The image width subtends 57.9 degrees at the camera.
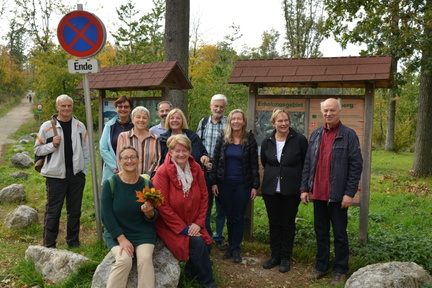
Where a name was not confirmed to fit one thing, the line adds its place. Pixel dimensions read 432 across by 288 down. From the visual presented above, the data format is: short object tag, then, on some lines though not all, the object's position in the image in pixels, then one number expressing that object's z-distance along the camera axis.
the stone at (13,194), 8.48
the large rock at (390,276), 3.69
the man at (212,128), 5.24
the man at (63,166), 5.15
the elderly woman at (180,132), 4.87
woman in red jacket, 4.13
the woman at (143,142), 4.82
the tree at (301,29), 26.64
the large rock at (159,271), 3.79
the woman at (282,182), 4.85
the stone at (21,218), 6.49
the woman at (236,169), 5.02
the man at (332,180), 4.41
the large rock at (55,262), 4.33
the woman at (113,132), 5.12
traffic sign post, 4.66
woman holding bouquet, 3.85
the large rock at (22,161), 13.61
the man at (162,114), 5.29
